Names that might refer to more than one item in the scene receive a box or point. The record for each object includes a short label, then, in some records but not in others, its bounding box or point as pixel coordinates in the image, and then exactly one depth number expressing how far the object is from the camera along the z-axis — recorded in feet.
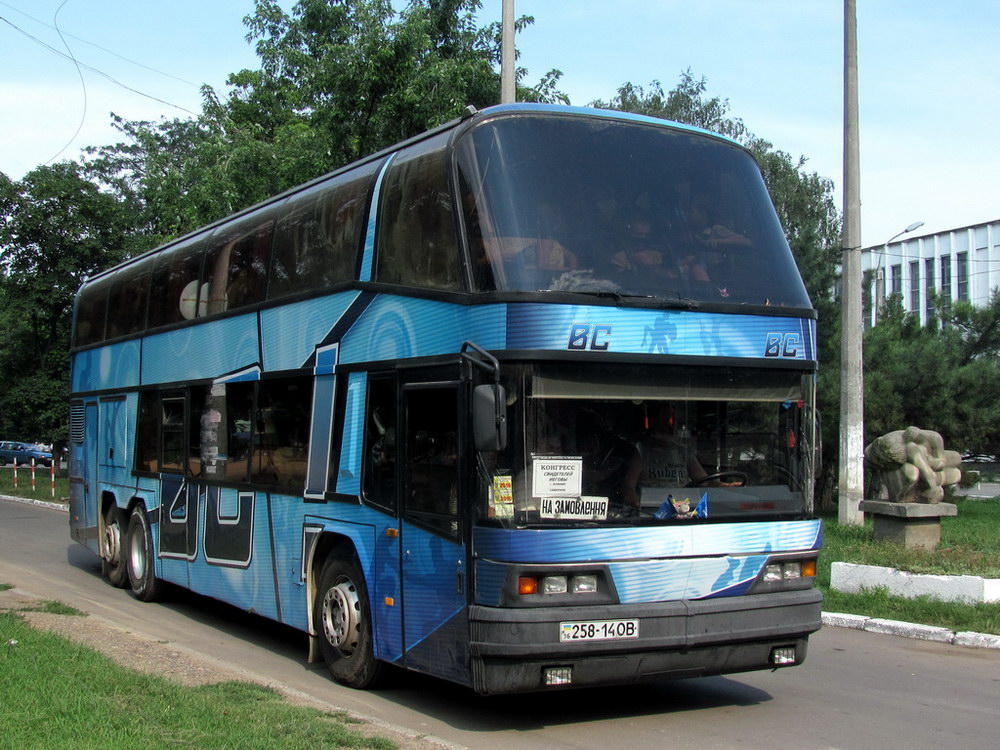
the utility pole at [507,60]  47.65
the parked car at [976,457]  75.79
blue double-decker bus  20.62
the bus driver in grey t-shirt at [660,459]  21.53
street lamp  68.03
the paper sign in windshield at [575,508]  20.62
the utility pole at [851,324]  52.65
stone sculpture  44.55
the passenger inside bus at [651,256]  22.08
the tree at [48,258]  108.78
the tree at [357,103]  59.31
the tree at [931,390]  67.41
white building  180.04
